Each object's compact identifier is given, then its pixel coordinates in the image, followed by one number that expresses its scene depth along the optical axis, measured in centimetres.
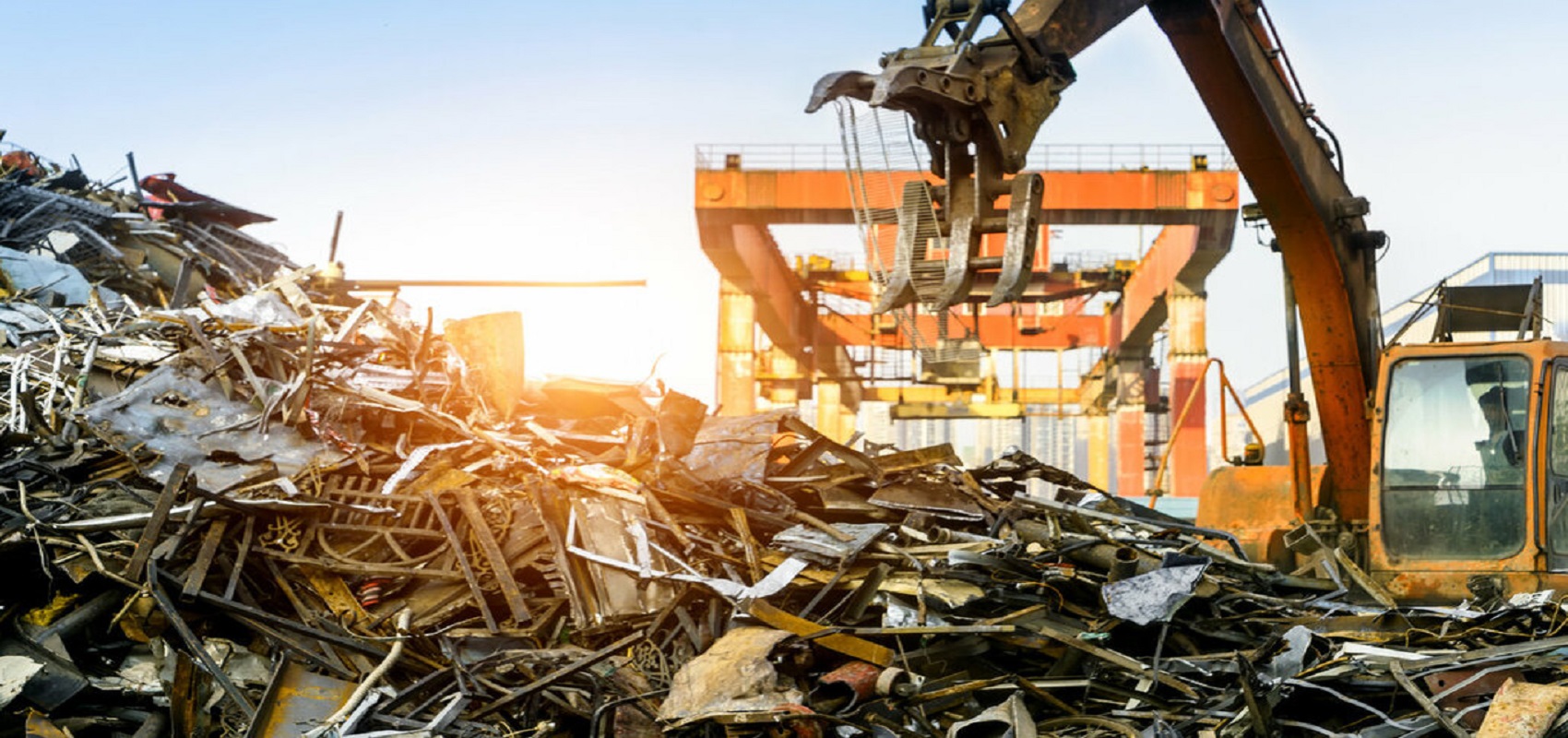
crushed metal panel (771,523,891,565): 644
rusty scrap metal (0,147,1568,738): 525
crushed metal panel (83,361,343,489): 704
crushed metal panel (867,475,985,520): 733
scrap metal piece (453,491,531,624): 616
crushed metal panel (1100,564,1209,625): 564
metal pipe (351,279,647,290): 1241
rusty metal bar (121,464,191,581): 581
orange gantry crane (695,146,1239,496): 1969
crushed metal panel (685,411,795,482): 767
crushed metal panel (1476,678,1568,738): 448
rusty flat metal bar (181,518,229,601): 578
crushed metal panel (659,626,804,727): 504
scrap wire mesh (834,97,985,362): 502
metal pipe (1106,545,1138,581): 609
